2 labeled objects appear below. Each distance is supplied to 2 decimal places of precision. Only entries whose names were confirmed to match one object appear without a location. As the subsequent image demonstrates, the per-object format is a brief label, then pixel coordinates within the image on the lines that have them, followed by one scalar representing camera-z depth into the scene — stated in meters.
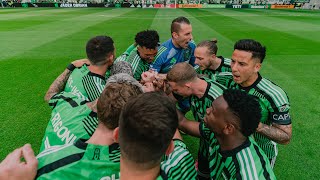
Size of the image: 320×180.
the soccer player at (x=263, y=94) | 3.46
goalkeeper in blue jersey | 5.43
